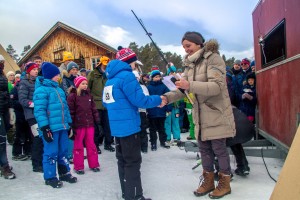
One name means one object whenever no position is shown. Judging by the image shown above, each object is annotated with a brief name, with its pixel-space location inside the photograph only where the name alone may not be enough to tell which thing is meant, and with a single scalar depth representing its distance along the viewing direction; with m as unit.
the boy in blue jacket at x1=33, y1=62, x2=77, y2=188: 4.27
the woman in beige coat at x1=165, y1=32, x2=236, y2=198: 3.56
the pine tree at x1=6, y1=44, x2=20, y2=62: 67.75
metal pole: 4.02
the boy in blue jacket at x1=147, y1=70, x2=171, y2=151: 7.15
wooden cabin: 22.33
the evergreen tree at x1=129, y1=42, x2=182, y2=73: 40.12
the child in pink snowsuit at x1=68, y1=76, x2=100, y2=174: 5.07
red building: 3.88
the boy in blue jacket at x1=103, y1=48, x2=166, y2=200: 3.50
